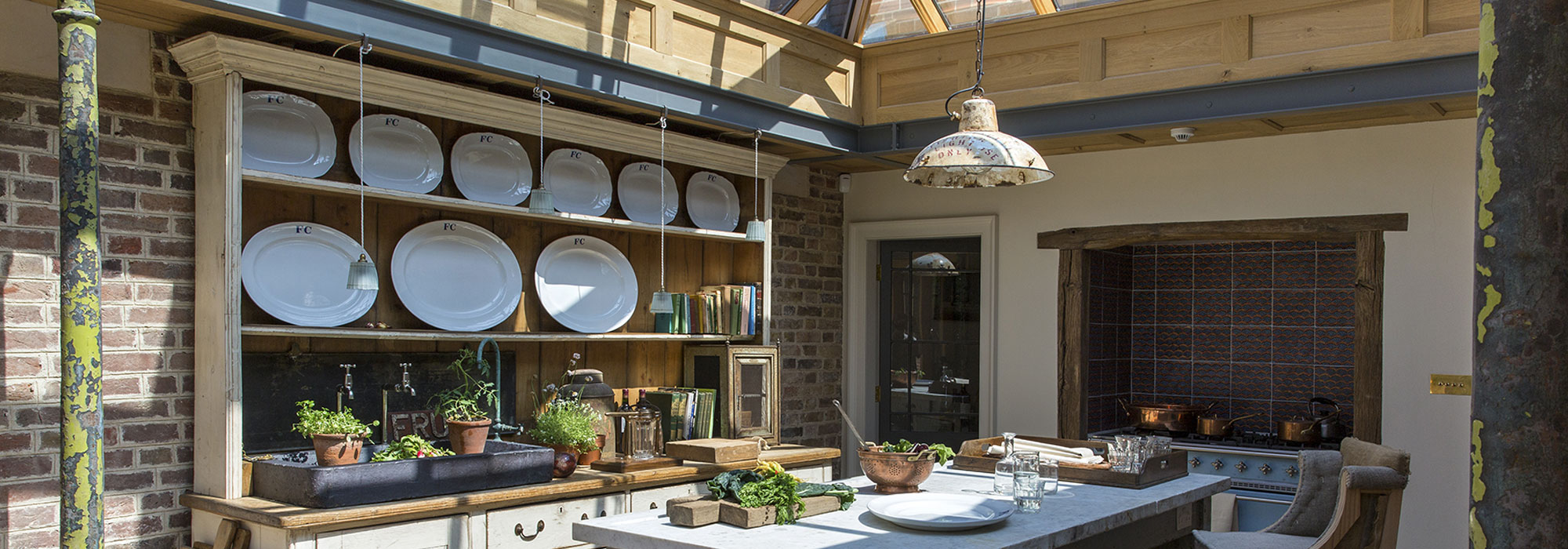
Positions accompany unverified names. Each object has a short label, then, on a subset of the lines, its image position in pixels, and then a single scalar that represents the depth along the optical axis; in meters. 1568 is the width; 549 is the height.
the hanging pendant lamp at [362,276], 3.64
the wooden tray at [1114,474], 3.79
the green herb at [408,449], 3.92
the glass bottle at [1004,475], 3.43
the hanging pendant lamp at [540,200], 4.39
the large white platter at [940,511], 2.92
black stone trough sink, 3.55
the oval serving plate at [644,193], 5.29
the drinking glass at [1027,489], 3.24
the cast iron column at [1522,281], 1.09
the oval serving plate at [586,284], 4.95
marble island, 2.82
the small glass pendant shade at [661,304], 4.75
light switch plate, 5.05
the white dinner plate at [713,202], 5.59
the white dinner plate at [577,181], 4.94
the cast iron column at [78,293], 2.31
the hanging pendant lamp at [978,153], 3.23
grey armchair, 3.62
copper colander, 3.50
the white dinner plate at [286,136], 3.85
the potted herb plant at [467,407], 4.10
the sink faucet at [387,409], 4.27
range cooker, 5.50
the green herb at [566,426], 4.53
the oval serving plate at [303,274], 3.86
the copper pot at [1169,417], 6.10
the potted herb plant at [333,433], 3.68
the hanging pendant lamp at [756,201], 5.39
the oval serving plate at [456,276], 4.39
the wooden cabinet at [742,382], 5.37
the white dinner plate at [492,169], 4.57
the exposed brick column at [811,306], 6.38
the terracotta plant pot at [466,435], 4.09
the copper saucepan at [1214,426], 5.93
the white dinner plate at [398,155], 4.23
